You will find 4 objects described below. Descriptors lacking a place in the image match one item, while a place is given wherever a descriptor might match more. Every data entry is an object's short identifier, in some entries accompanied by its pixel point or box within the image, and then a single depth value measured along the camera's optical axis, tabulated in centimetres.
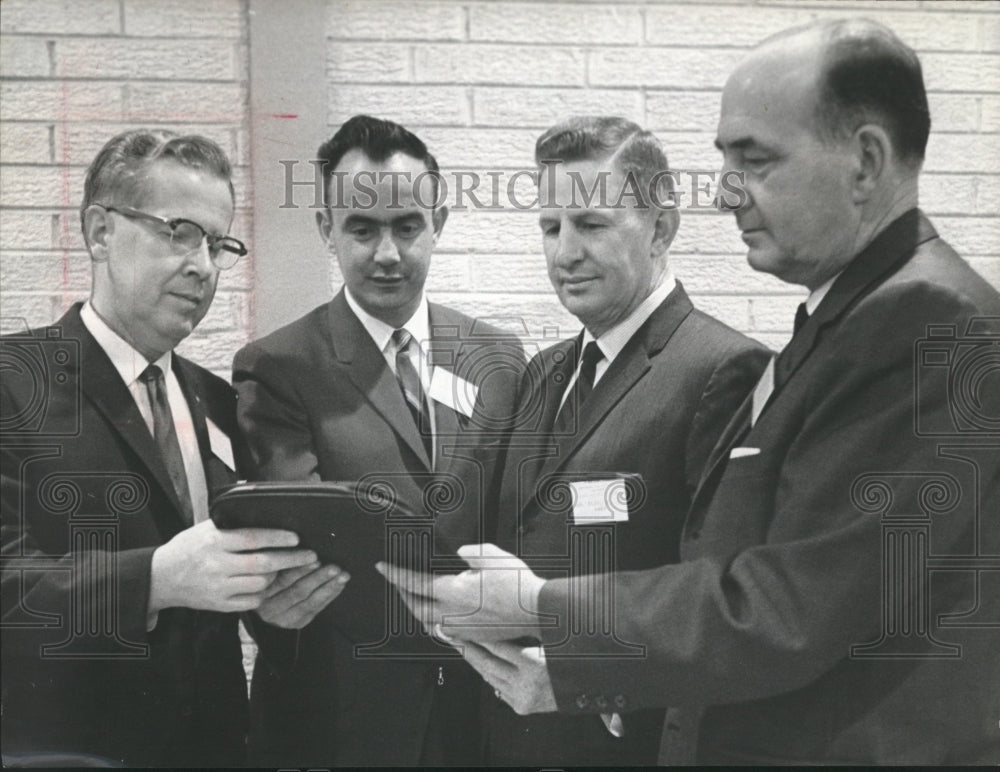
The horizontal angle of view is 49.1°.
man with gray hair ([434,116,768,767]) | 261
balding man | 252
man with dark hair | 266
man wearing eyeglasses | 268
